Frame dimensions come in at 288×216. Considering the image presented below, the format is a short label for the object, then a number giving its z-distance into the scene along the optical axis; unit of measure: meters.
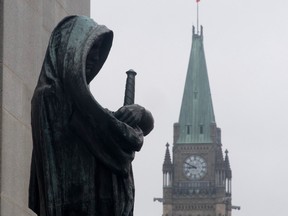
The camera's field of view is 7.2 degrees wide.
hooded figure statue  10.72
